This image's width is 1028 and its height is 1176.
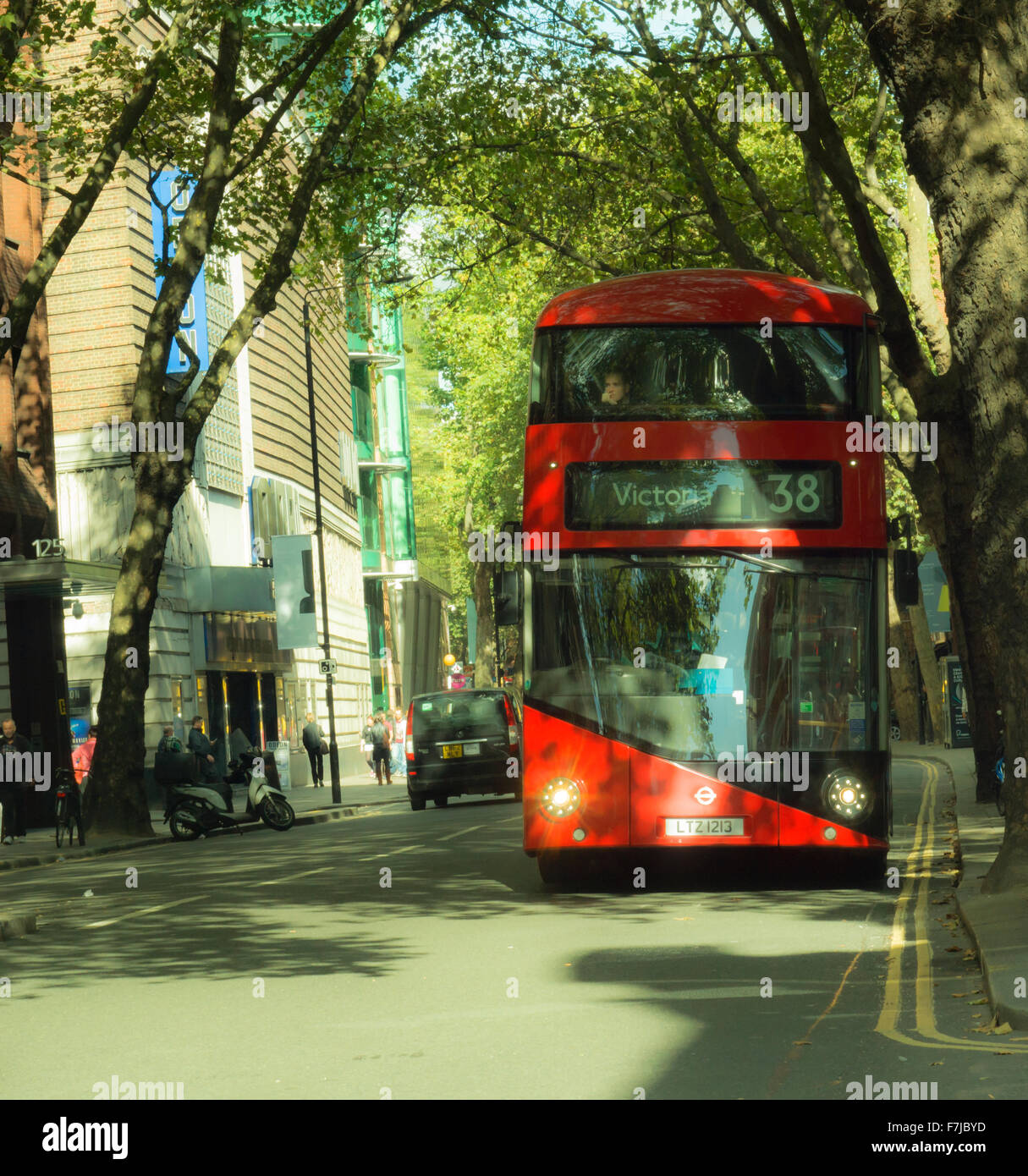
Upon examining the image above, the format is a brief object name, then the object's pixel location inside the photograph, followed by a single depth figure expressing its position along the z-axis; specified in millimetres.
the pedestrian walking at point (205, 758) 28141
